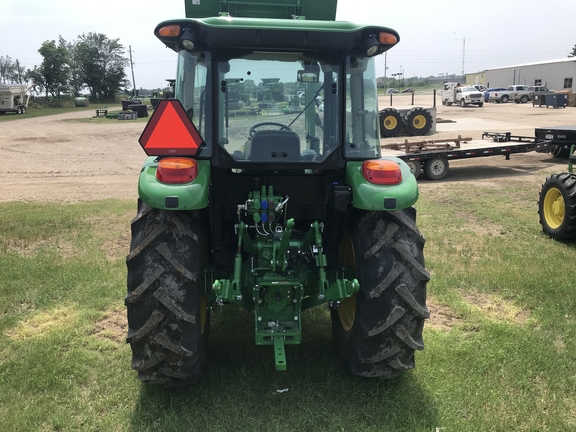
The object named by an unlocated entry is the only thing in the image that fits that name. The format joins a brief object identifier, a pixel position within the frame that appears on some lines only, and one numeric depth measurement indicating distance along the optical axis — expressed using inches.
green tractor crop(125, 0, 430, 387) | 124.3
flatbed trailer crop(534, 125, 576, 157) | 483.2
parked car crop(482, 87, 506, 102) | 1921.8
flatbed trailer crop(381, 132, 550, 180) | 519.5
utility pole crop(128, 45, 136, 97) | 2810.0
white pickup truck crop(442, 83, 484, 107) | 1723.7
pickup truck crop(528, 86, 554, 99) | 1798.7
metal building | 2007.9
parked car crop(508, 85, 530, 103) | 1857.8
